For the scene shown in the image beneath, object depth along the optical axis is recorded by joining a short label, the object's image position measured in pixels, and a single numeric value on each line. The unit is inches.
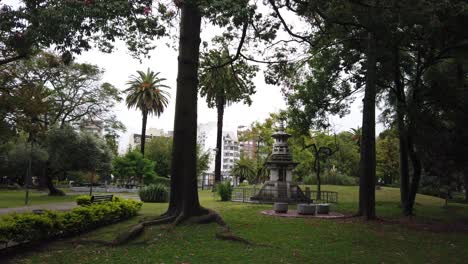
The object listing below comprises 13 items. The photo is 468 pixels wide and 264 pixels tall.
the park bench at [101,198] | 645.3
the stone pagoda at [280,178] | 1107.9
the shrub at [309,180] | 1840.6
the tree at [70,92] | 1190.9
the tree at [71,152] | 1226.6
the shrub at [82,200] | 649.6
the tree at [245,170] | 2362.2
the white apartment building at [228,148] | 5383.9
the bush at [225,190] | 1099.9
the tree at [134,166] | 1708.9
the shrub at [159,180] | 1747.0
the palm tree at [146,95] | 2027.6
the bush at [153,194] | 1025.5
